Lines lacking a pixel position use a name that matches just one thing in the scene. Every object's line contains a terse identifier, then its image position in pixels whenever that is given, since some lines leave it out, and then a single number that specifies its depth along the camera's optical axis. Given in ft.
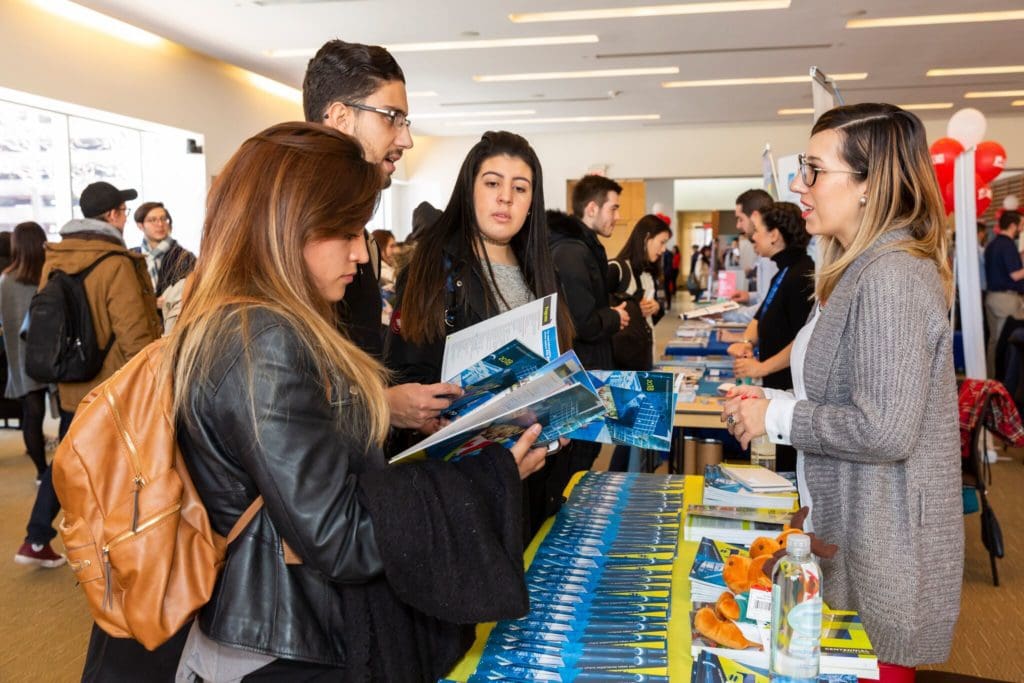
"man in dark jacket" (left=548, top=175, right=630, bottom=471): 12.00
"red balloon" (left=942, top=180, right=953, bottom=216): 20.42
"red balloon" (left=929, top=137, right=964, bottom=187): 20.25
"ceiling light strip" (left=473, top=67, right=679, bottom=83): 32.84
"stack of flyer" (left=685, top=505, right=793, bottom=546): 5.52
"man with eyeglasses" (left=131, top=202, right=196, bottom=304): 18.48
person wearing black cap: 12.36
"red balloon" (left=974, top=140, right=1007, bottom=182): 21.66
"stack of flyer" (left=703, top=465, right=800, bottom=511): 6.07
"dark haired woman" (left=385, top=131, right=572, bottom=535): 6.66
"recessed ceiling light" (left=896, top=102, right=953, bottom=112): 40.78
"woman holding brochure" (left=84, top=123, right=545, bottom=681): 3.29
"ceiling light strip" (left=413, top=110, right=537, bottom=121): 42.14
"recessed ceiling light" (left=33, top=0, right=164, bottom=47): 22.76
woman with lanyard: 11.30
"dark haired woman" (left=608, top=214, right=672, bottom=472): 15.49
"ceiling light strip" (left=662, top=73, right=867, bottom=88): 33.91
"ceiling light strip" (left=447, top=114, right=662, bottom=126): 44.57
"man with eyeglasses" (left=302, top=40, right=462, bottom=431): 6.04
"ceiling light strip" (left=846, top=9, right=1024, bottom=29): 25.35
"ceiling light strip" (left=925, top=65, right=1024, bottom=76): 32.63
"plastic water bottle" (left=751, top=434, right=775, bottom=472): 10.16
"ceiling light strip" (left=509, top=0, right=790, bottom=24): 23.97
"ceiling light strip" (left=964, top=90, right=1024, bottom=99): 37.83
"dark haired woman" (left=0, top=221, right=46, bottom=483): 15.33
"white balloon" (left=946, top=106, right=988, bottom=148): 19.36
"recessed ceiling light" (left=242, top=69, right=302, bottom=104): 34.01
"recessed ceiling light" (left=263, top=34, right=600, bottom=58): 27.66
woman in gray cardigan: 4.75
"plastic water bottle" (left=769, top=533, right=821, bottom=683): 3.49
